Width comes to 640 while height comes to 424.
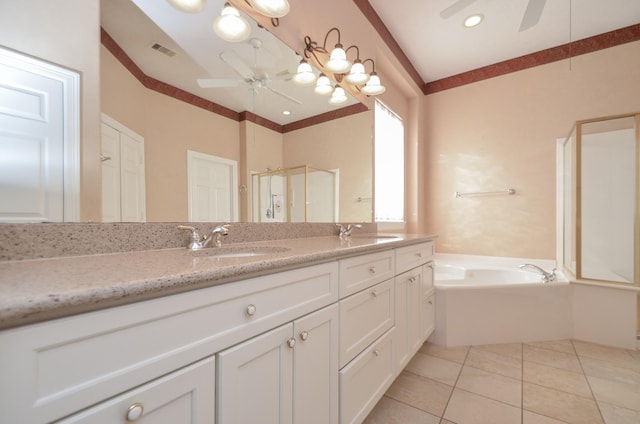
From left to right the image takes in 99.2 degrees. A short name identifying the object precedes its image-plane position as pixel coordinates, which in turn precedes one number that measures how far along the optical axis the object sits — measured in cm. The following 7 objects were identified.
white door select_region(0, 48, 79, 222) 67
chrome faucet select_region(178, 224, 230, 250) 103
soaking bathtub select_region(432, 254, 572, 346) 204
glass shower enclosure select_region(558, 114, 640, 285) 215
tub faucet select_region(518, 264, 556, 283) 222
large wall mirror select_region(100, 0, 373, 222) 91
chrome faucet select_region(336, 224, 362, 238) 185
